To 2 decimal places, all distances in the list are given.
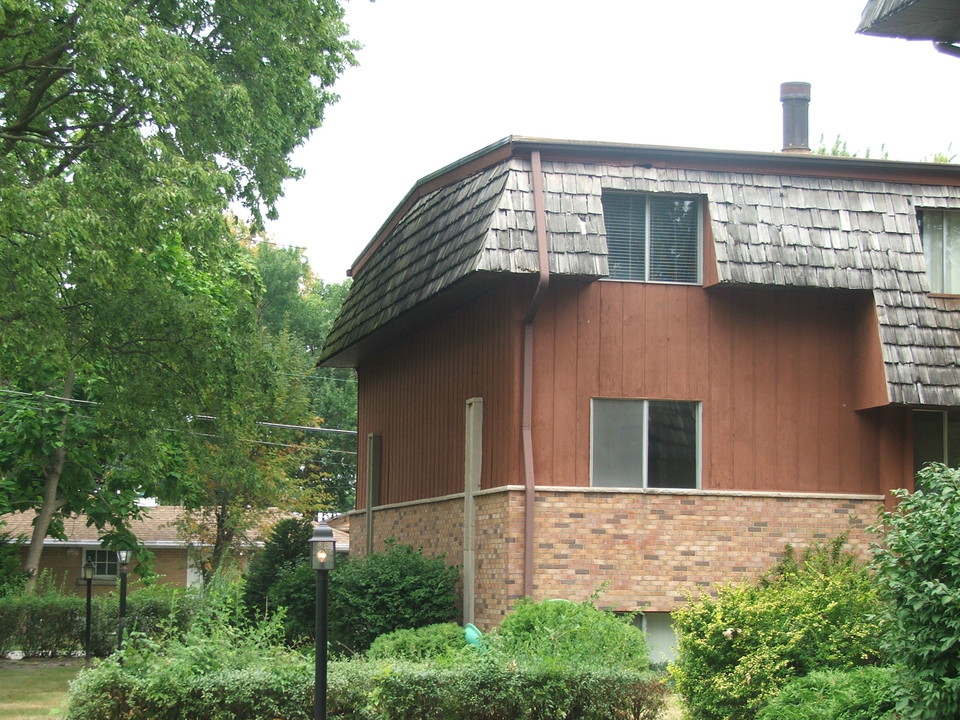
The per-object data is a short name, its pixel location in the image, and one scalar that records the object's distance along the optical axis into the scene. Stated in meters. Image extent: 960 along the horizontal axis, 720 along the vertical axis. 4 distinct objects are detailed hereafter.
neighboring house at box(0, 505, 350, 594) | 41.97
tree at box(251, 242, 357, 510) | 54.16
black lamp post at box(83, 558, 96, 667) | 24.06
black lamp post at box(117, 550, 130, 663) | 21.44
